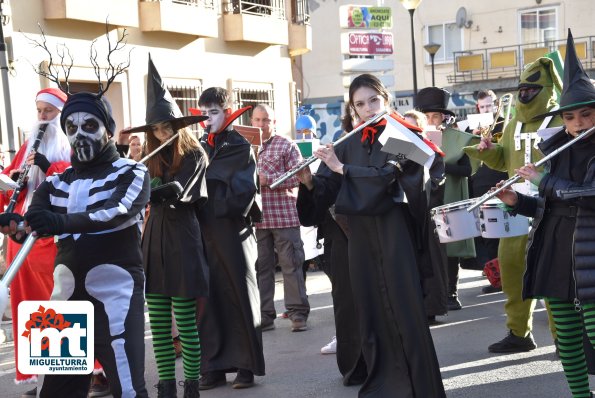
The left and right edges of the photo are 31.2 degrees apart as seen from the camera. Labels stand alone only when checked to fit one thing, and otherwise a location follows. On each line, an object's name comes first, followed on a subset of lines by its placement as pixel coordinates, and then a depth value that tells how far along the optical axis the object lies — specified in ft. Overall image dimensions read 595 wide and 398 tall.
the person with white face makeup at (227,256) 24.77
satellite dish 136.87
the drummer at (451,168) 35.04
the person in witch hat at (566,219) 19.44
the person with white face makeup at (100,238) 16.01
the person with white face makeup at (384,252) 20.89
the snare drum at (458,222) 27.53
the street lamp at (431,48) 106.01
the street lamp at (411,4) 80.81
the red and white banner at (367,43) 93.04
